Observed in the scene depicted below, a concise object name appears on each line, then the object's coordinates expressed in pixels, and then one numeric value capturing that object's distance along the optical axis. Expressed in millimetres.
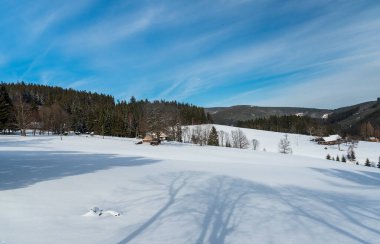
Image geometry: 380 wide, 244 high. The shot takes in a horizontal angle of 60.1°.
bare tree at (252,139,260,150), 118812
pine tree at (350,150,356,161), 97306
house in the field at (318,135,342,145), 134250
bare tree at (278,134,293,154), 107762
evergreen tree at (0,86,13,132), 69375
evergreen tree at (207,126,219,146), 105625
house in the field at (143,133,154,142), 71762
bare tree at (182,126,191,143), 113969
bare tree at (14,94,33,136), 73562
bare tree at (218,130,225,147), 128625
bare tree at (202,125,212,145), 105038
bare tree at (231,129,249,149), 118225
